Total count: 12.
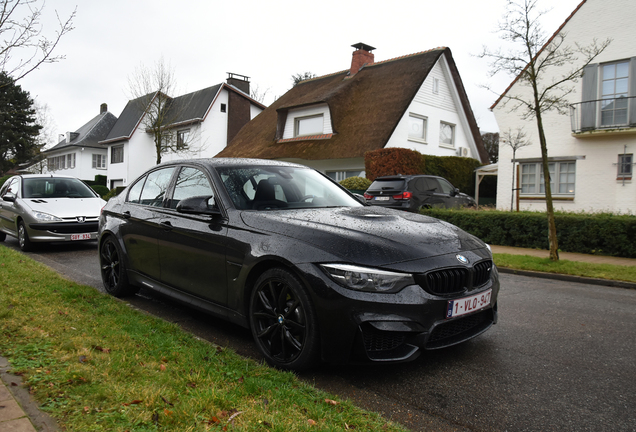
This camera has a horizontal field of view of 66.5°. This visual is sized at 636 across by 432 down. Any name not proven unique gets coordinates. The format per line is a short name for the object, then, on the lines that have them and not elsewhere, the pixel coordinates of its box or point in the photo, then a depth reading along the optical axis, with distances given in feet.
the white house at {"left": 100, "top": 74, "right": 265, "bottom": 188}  117.19
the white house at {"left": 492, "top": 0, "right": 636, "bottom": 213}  56.34
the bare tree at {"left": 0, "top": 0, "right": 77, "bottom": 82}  18.35
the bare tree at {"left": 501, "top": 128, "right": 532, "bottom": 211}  62.76
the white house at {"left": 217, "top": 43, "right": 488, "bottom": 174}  79.10
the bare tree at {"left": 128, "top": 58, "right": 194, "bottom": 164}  99.55
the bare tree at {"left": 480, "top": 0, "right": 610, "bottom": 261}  29.43
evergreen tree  180.96
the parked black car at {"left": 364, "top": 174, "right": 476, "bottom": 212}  47.50
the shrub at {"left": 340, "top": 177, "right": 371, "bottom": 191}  66.20
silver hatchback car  31.94
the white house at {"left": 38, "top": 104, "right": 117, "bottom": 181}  163.73
